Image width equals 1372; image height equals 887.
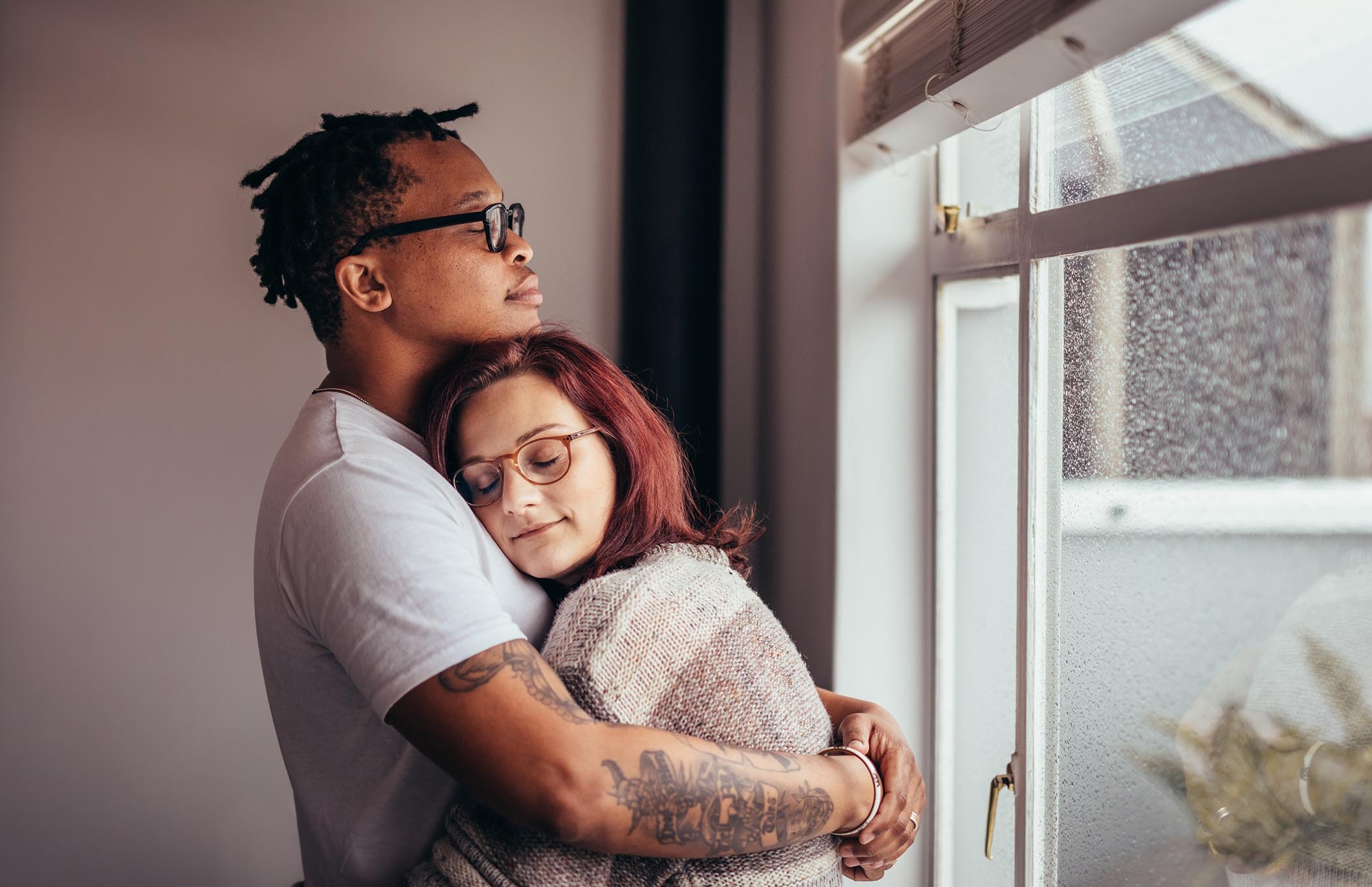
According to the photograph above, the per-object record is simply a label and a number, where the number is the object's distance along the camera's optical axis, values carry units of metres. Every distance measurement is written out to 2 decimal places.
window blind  1.19
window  0.88
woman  1.08
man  0.99
